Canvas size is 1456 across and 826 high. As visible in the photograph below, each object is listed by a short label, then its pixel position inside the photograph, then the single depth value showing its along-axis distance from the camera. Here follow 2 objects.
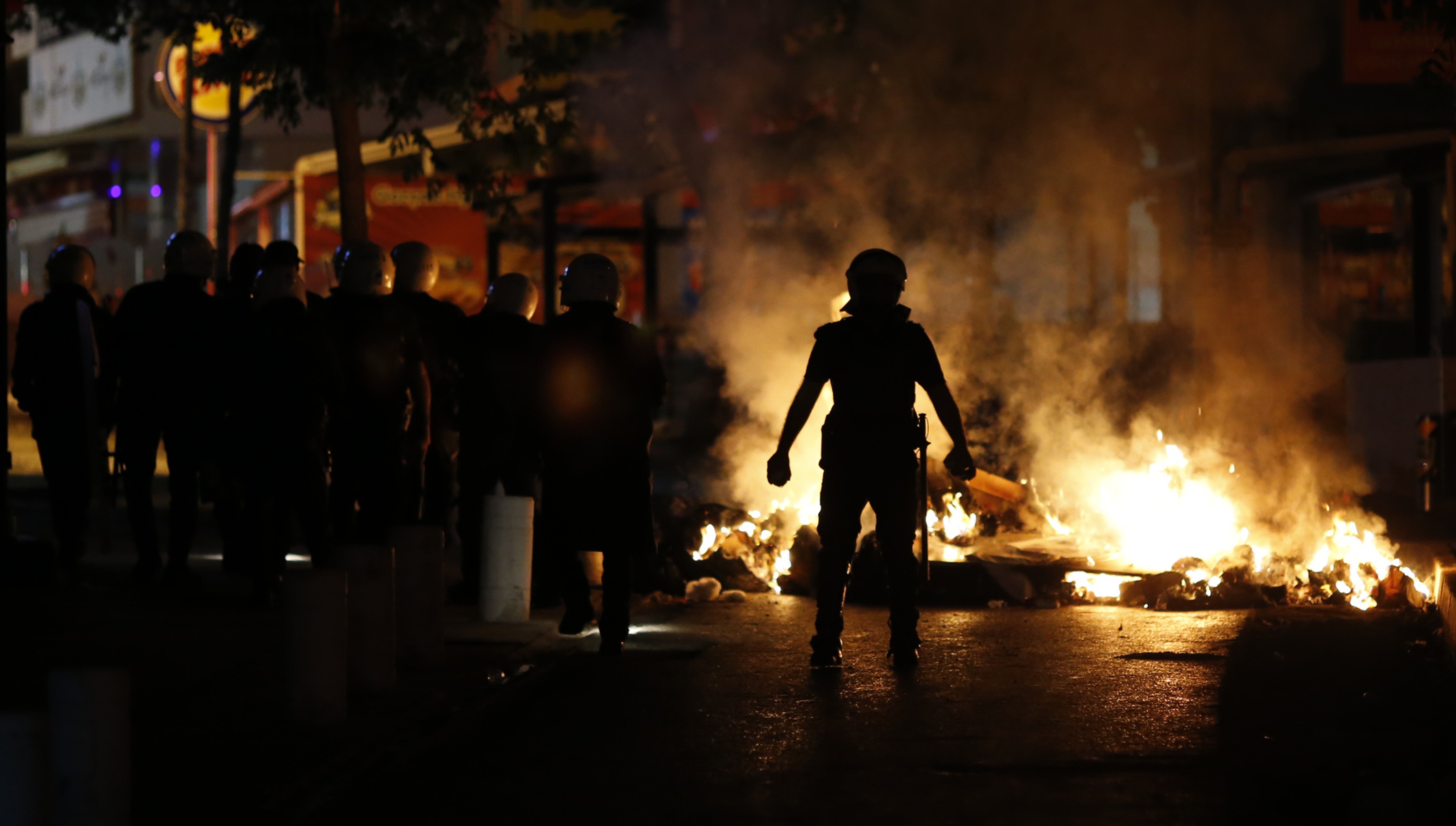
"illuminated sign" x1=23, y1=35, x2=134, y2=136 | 83.62
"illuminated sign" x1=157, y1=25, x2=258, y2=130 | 68.81
